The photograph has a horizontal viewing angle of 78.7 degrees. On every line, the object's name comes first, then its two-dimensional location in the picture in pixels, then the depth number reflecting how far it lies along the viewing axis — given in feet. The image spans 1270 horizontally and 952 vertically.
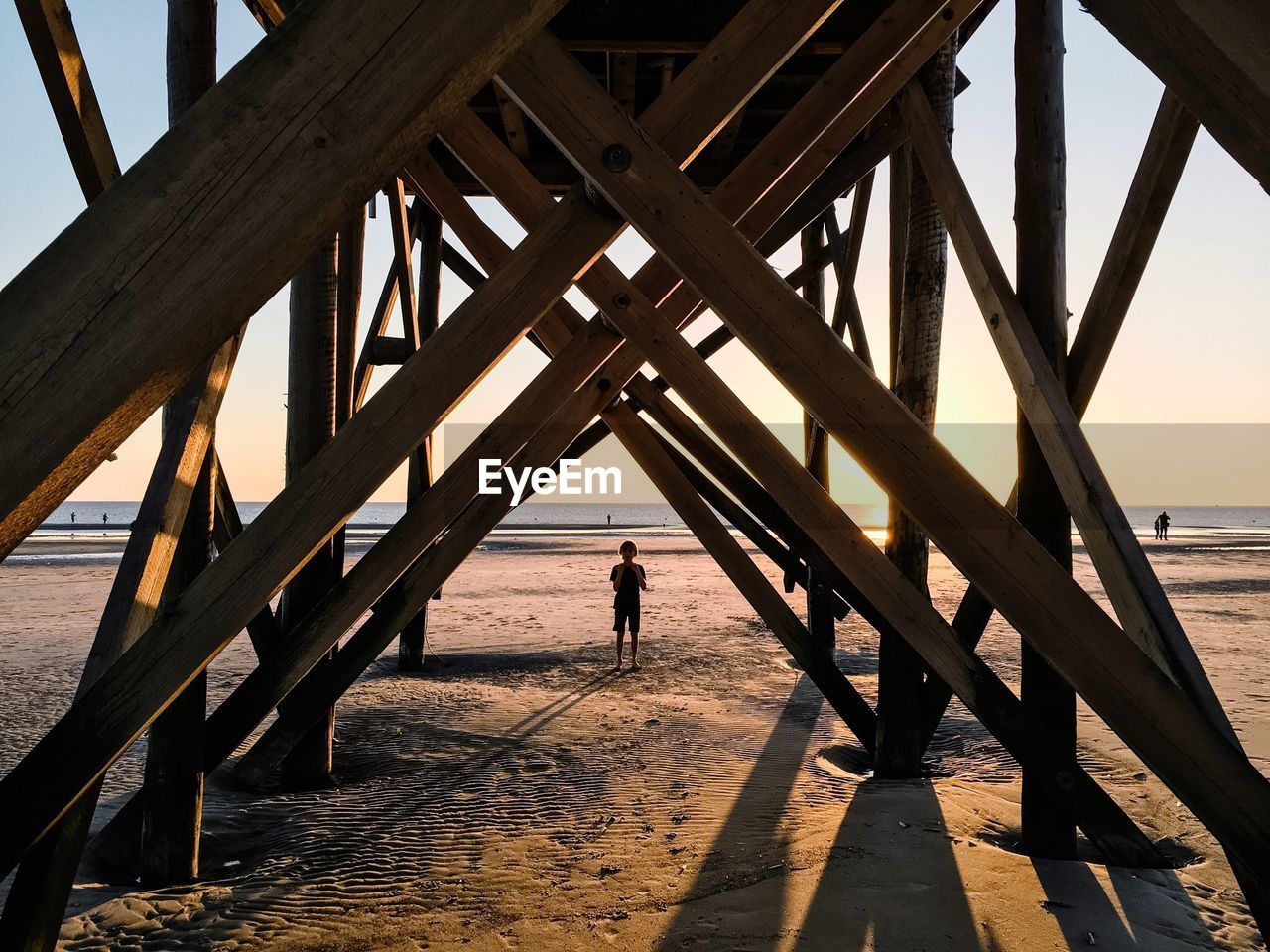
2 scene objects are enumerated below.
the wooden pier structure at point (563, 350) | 2.73
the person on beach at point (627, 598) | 22.59
